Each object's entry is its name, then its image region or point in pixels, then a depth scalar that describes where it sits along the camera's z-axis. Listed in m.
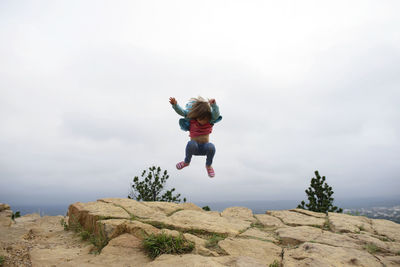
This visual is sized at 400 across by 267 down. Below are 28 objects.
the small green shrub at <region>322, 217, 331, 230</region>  6.19
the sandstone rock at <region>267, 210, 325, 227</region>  6.57
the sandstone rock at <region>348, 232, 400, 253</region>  4.84
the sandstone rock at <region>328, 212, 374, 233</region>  6.02
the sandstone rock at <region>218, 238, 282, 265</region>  4.09
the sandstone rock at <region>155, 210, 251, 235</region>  4.98
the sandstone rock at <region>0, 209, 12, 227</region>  6.91
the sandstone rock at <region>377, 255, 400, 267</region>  4.15
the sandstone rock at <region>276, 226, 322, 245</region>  5.03
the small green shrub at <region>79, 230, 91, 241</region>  5.34
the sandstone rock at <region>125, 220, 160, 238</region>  4.64
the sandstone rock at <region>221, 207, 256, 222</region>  7.07
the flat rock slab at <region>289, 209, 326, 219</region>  7.67
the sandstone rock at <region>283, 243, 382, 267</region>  3.88
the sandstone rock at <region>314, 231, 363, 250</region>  4.82
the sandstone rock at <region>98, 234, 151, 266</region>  3.91
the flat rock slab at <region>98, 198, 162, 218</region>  5.89
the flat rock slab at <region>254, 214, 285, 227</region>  6.51
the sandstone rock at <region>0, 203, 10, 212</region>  8.61
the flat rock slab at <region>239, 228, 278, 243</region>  5.08
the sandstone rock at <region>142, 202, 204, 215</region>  6.49
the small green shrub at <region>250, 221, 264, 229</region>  6.22
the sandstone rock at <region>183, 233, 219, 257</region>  4.02
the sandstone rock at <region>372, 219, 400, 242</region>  5.97
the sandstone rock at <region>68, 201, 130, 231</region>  5.43
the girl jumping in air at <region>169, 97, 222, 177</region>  5.55
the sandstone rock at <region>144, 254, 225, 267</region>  3.47
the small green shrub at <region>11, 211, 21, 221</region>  10.57
